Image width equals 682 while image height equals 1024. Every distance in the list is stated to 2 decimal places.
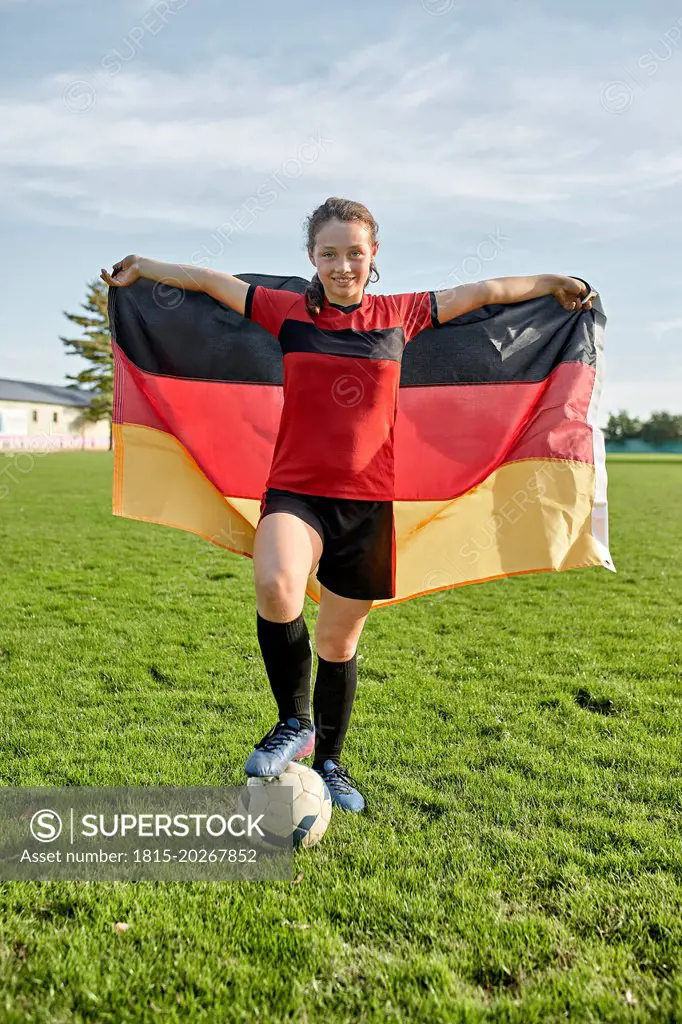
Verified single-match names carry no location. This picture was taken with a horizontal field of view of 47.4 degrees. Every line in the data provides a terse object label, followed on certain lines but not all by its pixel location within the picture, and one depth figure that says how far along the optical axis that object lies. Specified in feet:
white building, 259.19
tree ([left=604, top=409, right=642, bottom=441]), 333.21
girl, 11.30
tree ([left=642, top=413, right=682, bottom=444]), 324.19
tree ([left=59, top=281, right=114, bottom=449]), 235.40
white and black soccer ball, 10.79
